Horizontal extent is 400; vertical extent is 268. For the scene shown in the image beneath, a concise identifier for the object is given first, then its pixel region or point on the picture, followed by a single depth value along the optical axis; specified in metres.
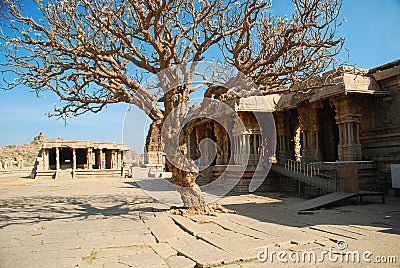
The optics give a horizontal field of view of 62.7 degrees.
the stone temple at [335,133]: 12.98
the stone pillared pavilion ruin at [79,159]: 32.91
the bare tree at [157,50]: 8.55
